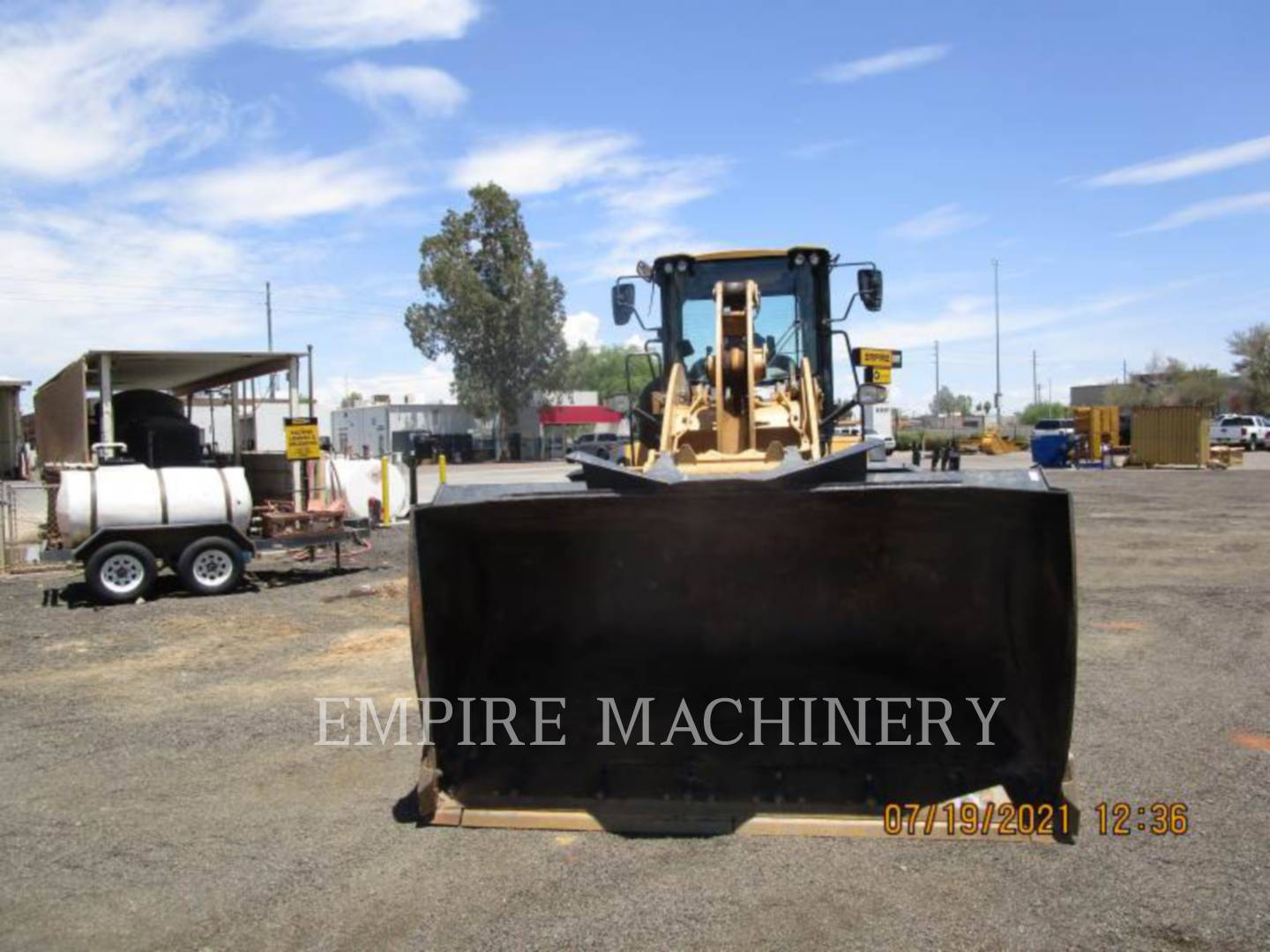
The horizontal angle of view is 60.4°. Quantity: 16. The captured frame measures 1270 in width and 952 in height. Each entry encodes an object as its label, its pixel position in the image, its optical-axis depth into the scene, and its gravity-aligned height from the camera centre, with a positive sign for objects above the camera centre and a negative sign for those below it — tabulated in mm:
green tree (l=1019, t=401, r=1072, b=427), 93938 +489
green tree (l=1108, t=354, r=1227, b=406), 67562 +1771
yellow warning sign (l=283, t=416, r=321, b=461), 13820 -29
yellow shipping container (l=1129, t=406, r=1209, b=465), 35531 -722
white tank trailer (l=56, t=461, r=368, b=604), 11938 -961
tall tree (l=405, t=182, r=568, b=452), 56219 +6664
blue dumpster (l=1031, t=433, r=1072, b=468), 38406 -1103
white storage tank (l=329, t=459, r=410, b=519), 17859 -811
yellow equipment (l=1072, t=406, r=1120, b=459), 37719 -477
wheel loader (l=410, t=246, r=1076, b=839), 4480 -1050
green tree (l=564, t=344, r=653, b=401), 100306 +5731
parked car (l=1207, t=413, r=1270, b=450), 46875 -833
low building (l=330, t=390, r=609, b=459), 61469 +265
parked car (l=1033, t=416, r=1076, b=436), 42603 -340
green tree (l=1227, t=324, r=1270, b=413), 62562 +2853
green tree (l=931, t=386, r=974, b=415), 104325 +1857
